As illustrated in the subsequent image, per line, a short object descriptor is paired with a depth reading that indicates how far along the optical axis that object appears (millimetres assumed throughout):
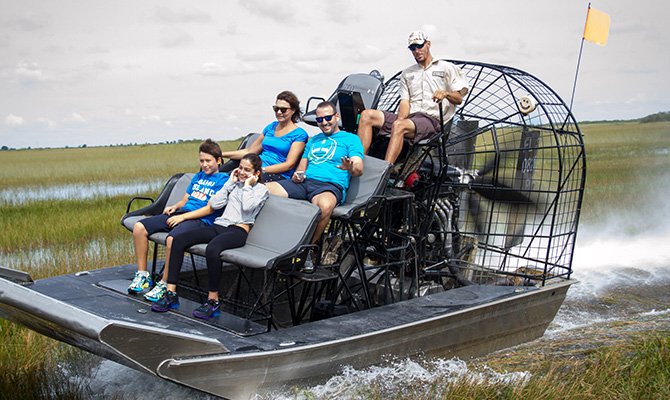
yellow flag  6723
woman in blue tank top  6078
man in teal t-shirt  5574
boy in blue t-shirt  5242
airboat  4172
